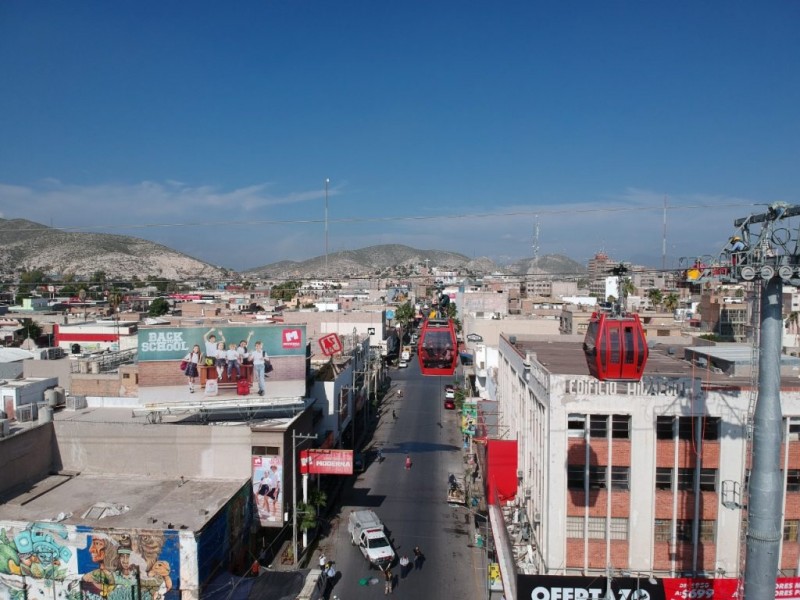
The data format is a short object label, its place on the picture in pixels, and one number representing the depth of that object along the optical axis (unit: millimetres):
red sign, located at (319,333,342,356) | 42094
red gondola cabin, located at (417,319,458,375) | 24484
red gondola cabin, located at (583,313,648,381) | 14578
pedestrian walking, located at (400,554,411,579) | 23703
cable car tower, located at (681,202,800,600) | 10344
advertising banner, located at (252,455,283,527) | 23984
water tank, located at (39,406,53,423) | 24828
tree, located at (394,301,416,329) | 93125
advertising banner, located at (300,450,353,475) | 25516
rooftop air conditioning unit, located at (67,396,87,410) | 28477
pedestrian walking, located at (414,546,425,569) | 24297
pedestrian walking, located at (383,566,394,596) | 22062
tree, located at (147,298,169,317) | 97512
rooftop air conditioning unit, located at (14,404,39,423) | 26625
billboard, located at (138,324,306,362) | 26500
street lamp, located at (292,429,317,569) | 24031
